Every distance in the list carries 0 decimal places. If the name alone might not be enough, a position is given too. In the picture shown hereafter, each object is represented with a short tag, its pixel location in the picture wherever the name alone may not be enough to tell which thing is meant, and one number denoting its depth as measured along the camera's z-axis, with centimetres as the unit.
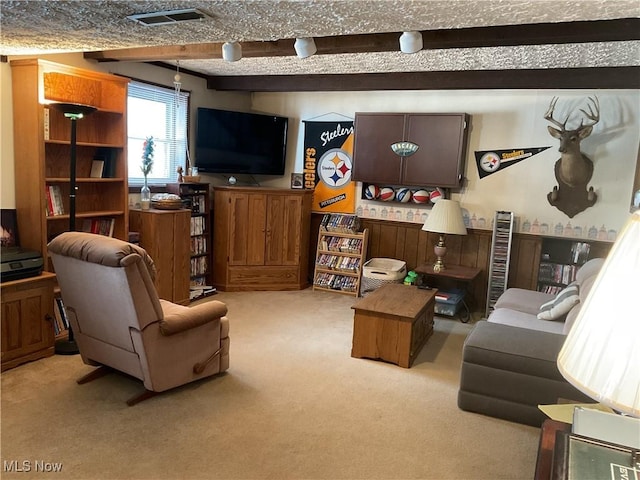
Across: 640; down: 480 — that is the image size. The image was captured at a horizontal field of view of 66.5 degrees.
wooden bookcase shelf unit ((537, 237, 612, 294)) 498
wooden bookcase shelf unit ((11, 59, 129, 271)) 371
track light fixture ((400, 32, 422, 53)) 300
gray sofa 293
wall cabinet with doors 528
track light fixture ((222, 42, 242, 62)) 352
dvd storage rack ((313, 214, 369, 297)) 595
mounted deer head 478
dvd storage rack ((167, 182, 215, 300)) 538
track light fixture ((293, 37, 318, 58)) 333
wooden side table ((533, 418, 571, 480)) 144
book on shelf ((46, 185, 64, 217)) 395
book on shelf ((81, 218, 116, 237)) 438
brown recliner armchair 279
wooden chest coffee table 378
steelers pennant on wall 518
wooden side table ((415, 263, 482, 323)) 505
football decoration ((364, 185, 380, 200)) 591
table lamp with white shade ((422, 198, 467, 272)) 514
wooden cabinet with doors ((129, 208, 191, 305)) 466
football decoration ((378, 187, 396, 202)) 581
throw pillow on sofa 363
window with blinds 502
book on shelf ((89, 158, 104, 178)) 436
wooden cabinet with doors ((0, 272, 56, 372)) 336
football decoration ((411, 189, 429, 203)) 562
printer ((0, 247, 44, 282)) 337
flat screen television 574
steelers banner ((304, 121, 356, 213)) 607
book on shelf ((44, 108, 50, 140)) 376
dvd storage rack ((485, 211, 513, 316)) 518
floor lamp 348
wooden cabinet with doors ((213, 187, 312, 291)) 569
